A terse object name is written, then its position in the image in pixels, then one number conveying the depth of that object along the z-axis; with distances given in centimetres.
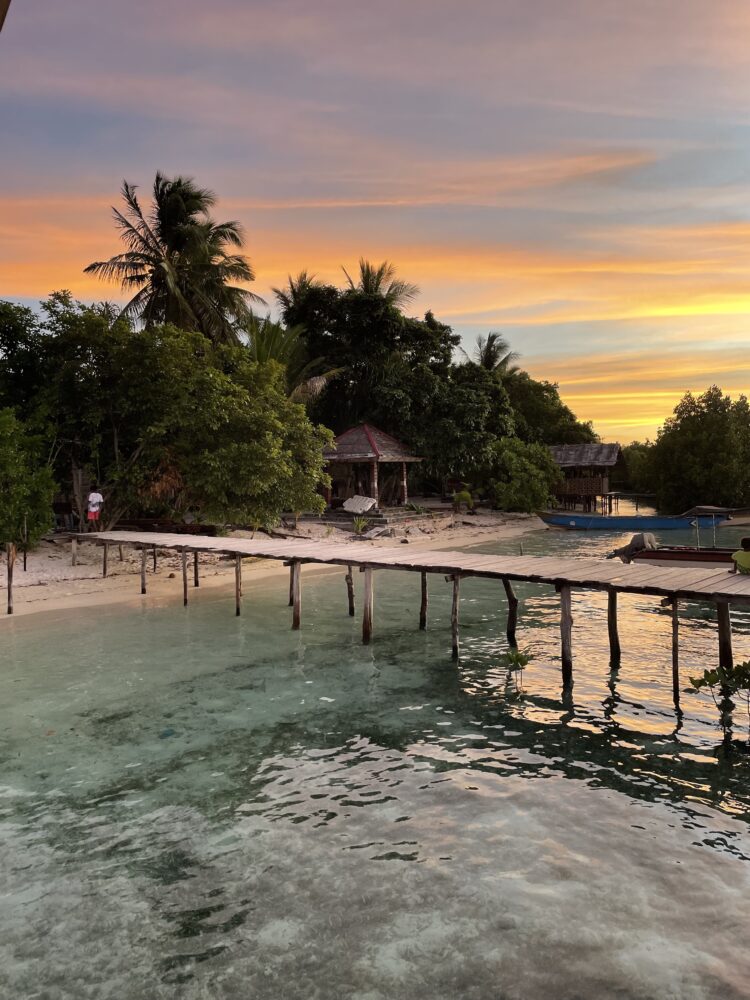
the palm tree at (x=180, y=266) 2752
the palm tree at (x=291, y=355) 3234
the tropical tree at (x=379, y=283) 3822
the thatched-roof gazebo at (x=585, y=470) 4331
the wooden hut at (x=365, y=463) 3177
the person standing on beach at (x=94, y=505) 2045
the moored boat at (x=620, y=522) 3631
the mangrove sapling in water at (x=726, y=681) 887
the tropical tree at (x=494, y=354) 4922
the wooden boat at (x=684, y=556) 1722
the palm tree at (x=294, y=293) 3822
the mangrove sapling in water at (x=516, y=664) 1090
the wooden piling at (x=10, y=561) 1566
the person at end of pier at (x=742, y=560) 973
